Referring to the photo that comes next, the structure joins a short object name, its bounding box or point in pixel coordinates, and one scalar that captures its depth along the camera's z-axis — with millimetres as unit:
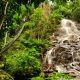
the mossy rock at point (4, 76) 8091
